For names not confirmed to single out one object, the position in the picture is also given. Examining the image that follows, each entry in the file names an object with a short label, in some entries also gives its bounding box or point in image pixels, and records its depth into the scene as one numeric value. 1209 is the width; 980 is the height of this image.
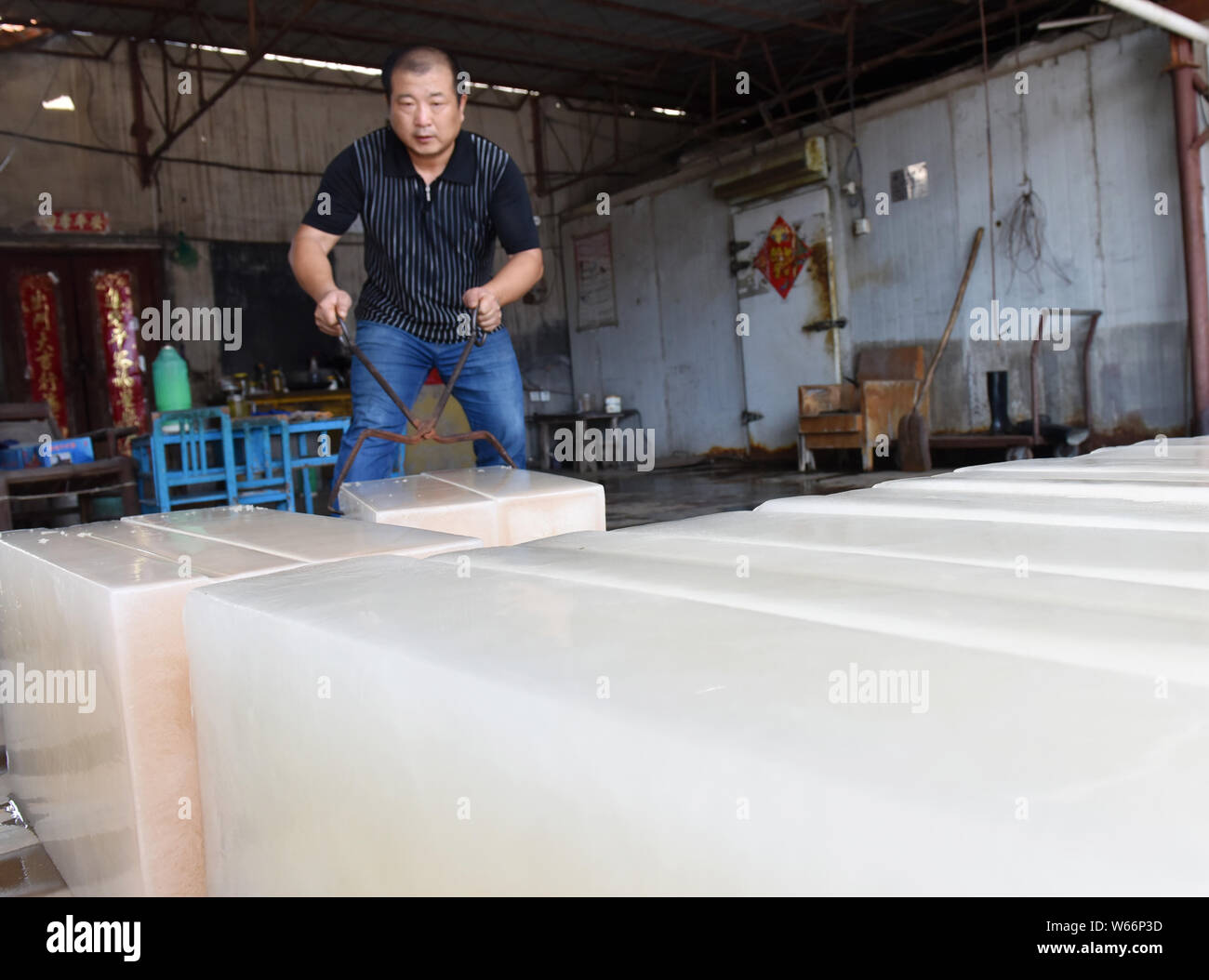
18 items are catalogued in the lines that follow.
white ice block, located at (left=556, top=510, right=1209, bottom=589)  0.74
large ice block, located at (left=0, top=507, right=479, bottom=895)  0.85
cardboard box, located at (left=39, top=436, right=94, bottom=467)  3.98
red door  8.68
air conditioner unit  8.20
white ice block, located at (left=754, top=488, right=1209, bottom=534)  0.99
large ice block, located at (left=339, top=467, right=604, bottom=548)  1.63
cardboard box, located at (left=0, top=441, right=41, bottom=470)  3.99
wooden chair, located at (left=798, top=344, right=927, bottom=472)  7.34
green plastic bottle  5.49
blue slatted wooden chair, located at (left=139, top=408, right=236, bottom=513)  4.82
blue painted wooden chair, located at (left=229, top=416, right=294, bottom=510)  5.02
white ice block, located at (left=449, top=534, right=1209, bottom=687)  0.52
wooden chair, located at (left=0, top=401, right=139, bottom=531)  3.40
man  2.85
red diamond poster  8.67
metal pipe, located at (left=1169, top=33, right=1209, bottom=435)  5.72
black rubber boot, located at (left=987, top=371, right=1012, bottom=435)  7.00
